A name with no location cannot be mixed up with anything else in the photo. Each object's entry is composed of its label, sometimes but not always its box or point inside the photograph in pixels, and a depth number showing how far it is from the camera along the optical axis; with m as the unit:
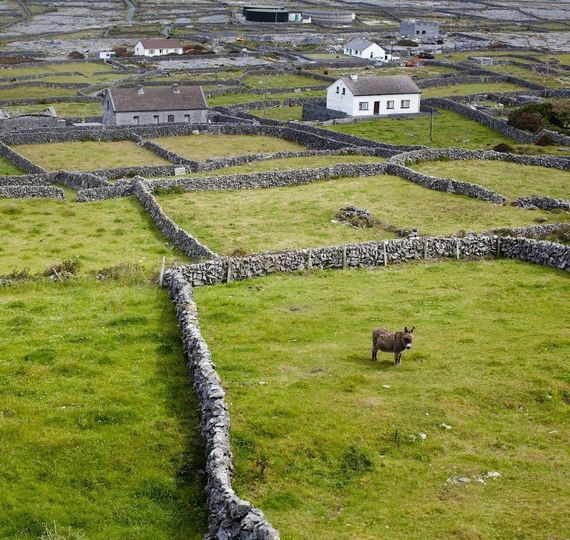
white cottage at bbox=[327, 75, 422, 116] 93.06
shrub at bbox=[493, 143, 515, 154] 70.12
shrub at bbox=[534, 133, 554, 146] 75.62
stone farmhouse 89.06
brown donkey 24.67
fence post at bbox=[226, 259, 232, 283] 34.03
